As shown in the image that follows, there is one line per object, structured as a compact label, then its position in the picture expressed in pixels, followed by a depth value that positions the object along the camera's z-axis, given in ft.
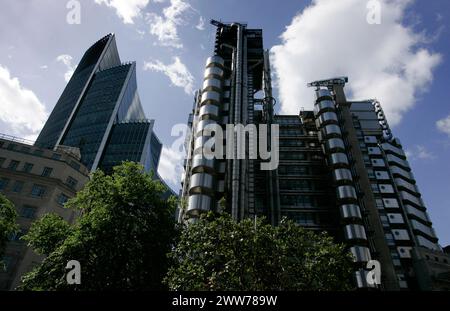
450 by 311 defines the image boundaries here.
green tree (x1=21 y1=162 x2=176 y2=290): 59.41
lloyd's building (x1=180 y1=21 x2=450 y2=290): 138.35
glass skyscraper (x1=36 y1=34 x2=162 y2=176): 367.58
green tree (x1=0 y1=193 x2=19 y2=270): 67.96
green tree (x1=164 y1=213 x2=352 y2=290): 46.98
